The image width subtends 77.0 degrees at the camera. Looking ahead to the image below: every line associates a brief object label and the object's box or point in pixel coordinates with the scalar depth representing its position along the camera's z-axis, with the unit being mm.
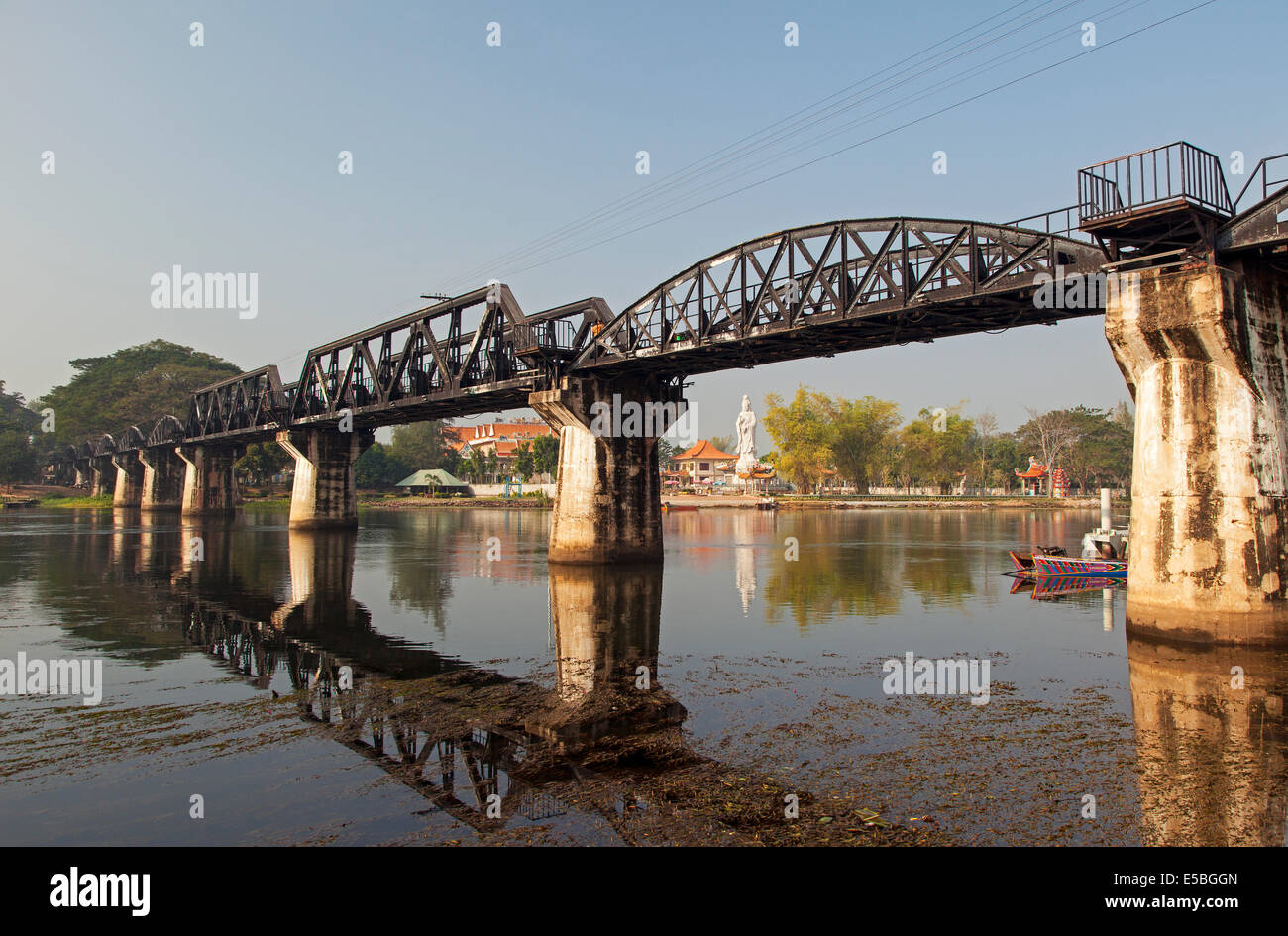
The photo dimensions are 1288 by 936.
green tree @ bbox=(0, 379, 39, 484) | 158875
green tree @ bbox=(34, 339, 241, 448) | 149875
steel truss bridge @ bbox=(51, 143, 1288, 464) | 21547
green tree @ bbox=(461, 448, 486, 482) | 178750
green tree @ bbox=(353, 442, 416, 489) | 172875
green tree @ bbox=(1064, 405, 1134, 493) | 159000
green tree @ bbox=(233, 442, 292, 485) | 143625
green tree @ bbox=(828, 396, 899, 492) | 168375
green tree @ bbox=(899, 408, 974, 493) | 169625
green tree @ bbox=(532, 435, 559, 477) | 161625
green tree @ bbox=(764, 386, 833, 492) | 164125
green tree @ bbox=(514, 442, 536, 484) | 163750
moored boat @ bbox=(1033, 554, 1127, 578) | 37594
